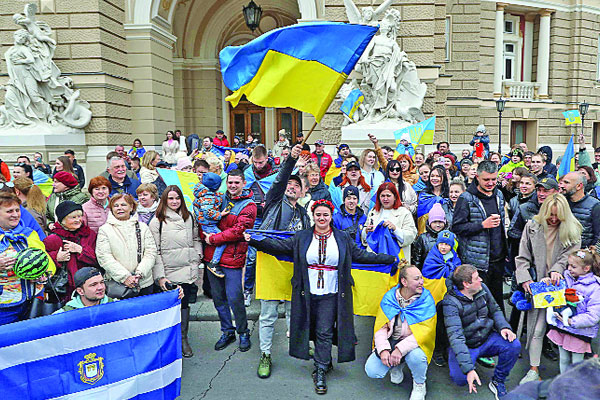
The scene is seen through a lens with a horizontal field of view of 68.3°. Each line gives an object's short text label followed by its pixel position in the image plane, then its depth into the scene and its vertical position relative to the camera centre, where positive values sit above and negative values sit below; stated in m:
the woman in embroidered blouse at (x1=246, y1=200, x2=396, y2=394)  4.04 -1.13
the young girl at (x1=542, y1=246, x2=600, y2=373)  3.78 -1.28
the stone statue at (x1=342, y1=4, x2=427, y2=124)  11.98 +2.38
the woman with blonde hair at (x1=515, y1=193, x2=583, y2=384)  4.09 -0.84
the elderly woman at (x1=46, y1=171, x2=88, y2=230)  5.07 -0.31
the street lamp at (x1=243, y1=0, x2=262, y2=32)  13.48 +4.61
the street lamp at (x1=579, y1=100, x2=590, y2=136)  16.15 +2.06
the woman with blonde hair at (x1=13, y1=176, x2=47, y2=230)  5.06 -0.37
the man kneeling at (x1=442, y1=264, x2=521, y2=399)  3.84 -1.47
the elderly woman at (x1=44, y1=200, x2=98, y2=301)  3.76 -0.67
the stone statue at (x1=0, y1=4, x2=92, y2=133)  11.97 +2.17
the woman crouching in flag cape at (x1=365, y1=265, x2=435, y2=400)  3.84 -1.52
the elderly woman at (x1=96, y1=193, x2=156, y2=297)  3.99 -0.77
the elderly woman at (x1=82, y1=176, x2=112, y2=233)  4.74 -0.42
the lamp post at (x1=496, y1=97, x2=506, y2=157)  16.52 +2.22
